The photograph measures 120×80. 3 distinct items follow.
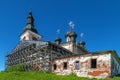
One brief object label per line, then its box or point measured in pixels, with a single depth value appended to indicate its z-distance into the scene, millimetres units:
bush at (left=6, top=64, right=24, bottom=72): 18065
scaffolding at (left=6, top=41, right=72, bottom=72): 16715
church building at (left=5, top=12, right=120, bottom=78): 13021
